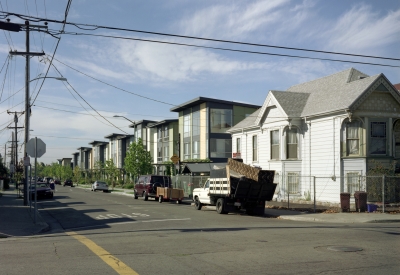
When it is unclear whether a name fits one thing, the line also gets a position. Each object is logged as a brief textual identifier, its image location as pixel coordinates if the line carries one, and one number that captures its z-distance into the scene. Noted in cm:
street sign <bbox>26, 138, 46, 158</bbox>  1871
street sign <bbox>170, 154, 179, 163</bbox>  3990
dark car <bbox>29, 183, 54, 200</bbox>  4072
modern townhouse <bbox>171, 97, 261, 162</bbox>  5322
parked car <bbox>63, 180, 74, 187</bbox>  8969
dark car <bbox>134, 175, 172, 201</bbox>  3594
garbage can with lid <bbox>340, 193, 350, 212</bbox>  2319
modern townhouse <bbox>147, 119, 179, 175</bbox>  6531
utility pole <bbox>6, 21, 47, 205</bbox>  2827
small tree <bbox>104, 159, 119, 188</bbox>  7331
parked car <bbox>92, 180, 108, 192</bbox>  6050
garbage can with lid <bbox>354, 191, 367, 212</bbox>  2319
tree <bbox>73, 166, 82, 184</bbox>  11308
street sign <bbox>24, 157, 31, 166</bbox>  2384
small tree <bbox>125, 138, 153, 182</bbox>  5444
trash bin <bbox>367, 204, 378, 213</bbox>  2308
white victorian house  2636
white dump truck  2264
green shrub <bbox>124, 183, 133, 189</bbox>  6715
